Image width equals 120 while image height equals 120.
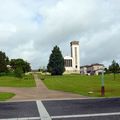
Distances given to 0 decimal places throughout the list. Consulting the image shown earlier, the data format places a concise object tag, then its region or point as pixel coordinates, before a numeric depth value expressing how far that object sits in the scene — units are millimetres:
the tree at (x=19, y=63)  62912
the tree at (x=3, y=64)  49447
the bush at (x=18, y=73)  30165
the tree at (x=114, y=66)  30869
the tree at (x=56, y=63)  49447
